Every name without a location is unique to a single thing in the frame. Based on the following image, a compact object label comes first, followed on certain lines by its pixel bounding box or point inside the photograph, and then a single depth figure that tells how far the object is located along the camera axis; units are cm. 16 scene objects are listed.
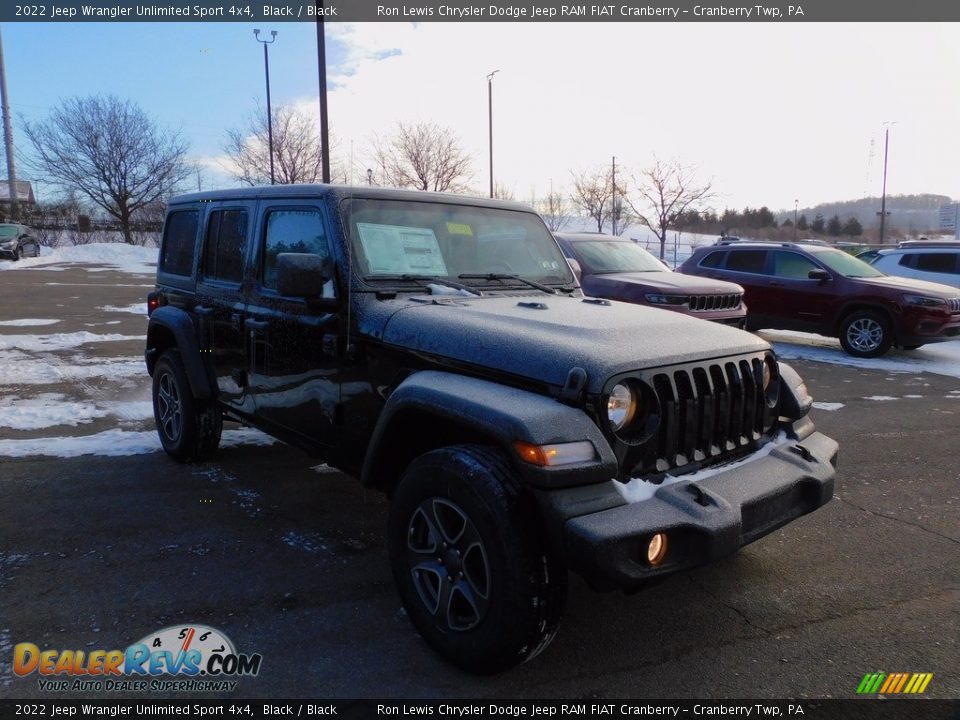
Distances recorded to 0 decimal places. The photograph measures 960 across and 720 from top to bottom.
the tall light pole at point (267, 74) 2918
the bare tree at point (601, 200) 3847
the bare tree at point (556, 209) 4762
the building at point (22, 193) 3950
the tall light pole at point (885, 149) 4535
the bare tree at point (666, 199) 3173
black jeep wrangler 238
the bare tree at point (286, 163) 3259
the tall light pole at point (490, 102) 3184
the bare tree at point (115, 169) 3862
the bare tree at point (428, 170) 3525
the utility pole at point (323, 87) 1320
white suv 1320
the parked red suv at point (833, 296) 1006
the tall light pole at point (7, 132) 3226
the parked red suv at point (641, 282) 890
